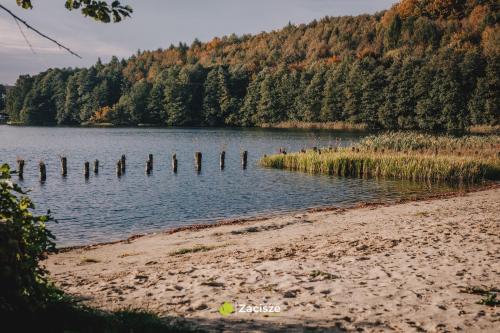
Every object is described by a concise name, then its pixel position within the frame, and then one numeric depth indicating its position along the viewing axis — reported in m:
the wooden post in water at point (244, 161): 39.42
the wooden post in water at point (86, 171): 34.12
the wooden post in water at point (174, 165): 37.70
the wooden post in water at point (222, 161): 39.91
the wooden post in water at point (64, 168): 34.50
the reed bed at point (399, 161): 32.19
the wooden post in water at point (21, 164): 32.88
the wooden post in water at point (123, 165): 37.16
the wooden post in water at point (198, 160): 37.97
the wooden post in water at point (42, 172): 32.24
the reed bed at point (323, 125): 99.31
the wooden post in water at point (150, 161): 37.25
